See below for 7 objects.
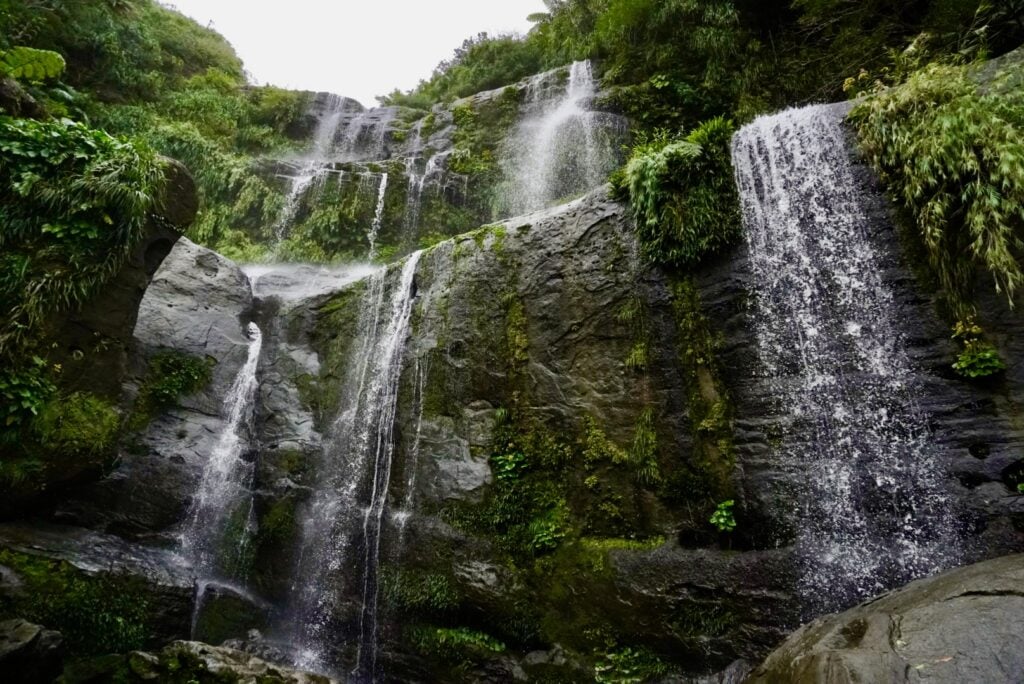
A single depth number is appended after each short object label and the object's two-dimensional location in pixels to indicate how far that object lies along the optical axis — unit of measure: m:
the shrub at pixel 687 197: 6.71
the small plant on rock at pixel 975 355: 4.95
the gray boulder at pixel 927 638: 2.92
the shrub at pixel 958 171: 4.98
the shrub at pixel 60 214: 6.53
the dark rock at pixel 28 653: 4.78
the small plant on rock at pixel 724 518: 5.63
